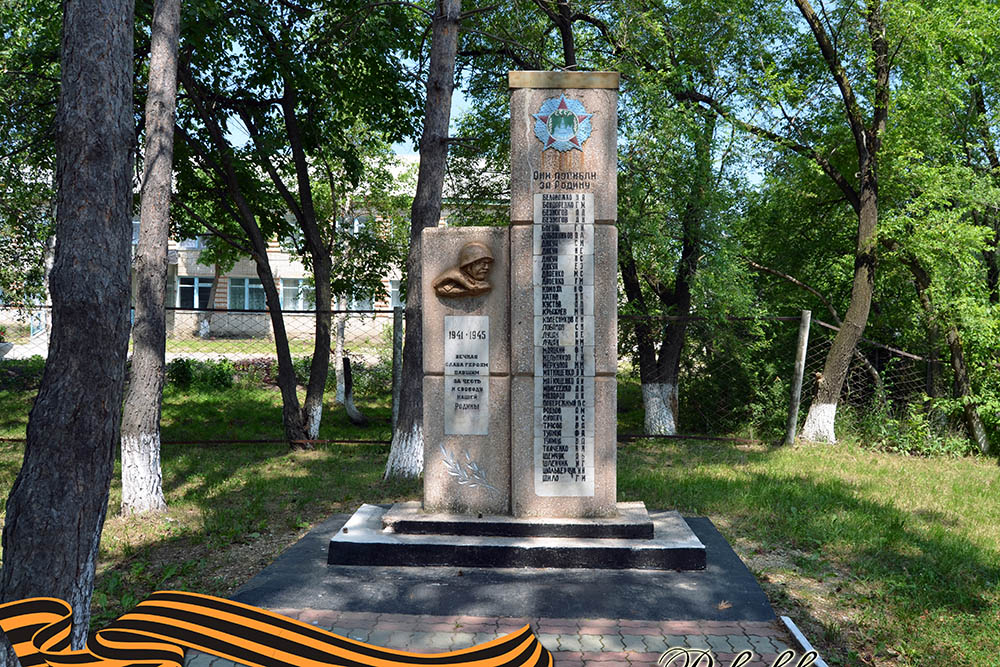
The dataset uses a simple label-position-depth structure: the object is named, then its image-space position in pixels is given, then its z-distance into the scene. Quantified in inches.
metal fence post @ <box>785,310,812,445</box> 414.9
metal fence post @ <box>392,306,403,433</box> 378.9
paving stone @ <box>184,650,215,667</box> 144.6
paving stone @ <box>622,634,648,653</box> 155.1
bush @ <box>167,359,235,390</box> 658.8
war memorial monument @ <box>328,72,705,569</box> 228.7
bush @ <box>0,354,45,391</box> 611.2
